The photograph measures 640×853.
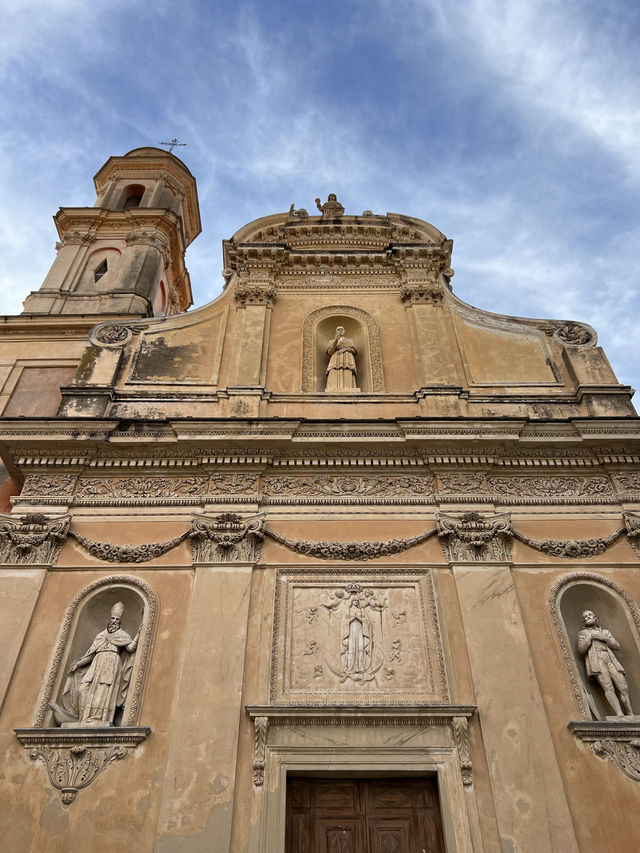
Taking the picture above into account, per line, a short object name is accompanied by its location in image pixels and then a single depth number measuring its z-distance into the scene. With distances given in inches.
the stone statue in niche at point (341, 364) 432.1
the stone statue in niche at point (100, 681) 289.4
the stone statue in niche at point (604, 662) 294.0
